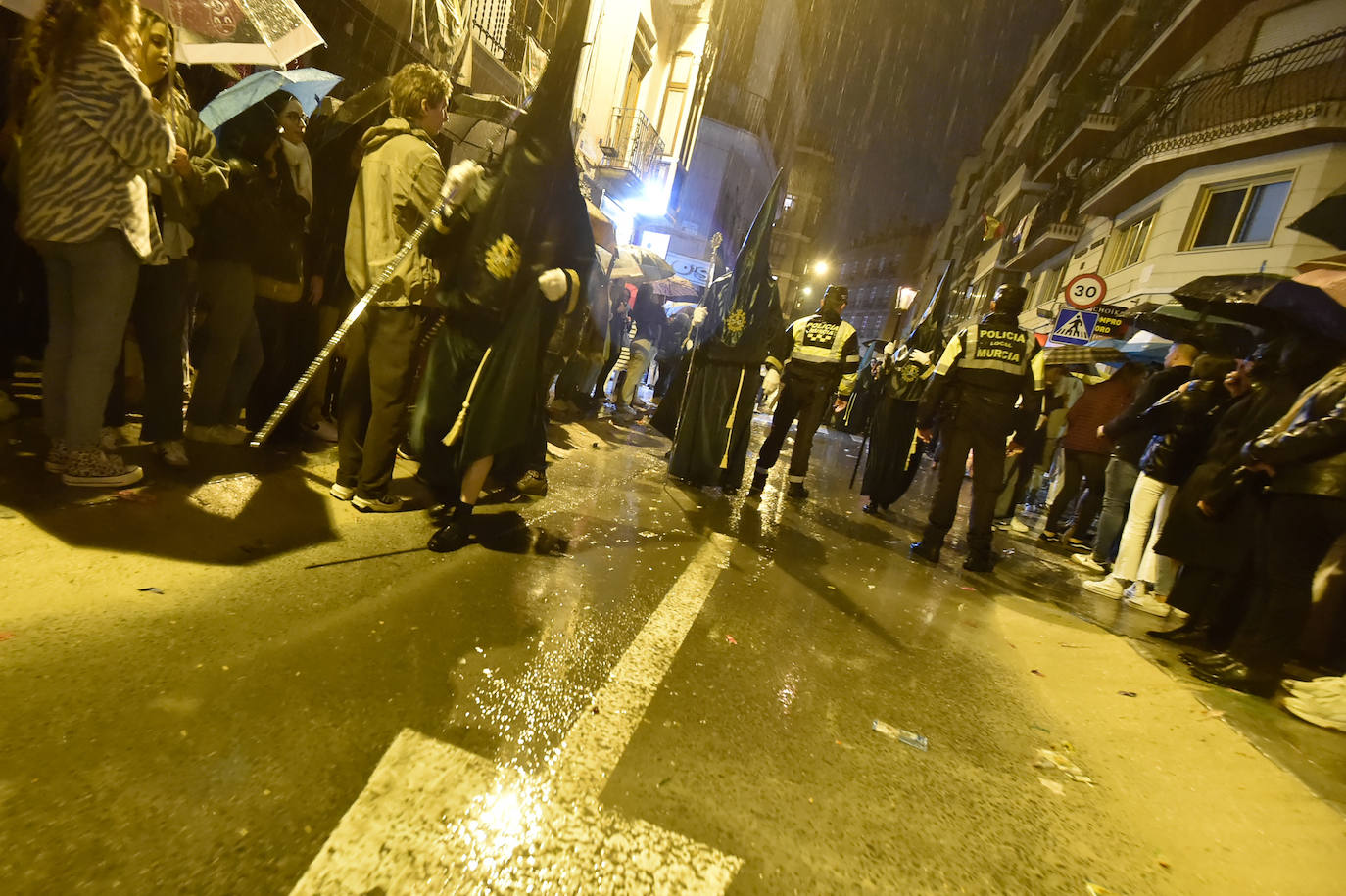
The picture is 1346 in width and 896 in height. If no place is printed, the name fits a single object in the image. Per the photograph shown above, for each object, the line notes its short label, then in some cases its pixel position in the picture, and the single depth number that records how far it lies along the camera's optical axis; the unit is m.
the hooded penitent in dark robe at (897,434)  6.65
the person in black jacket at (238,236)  3.46
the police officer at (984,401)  4.89
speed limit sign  11.14
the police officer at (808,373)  6.18
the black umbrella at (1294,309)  3.46
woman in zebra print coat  2.41
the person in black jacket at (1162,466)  4.74
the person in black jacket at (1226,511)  3.82
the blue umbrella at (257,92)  3.42
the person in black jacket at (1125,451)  5.50
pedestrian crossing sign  10.95
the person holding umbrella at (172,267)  3.04
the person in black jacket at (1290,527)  3.20
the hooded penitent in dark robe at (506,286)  2.97
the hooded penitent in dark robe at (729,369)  5.84
